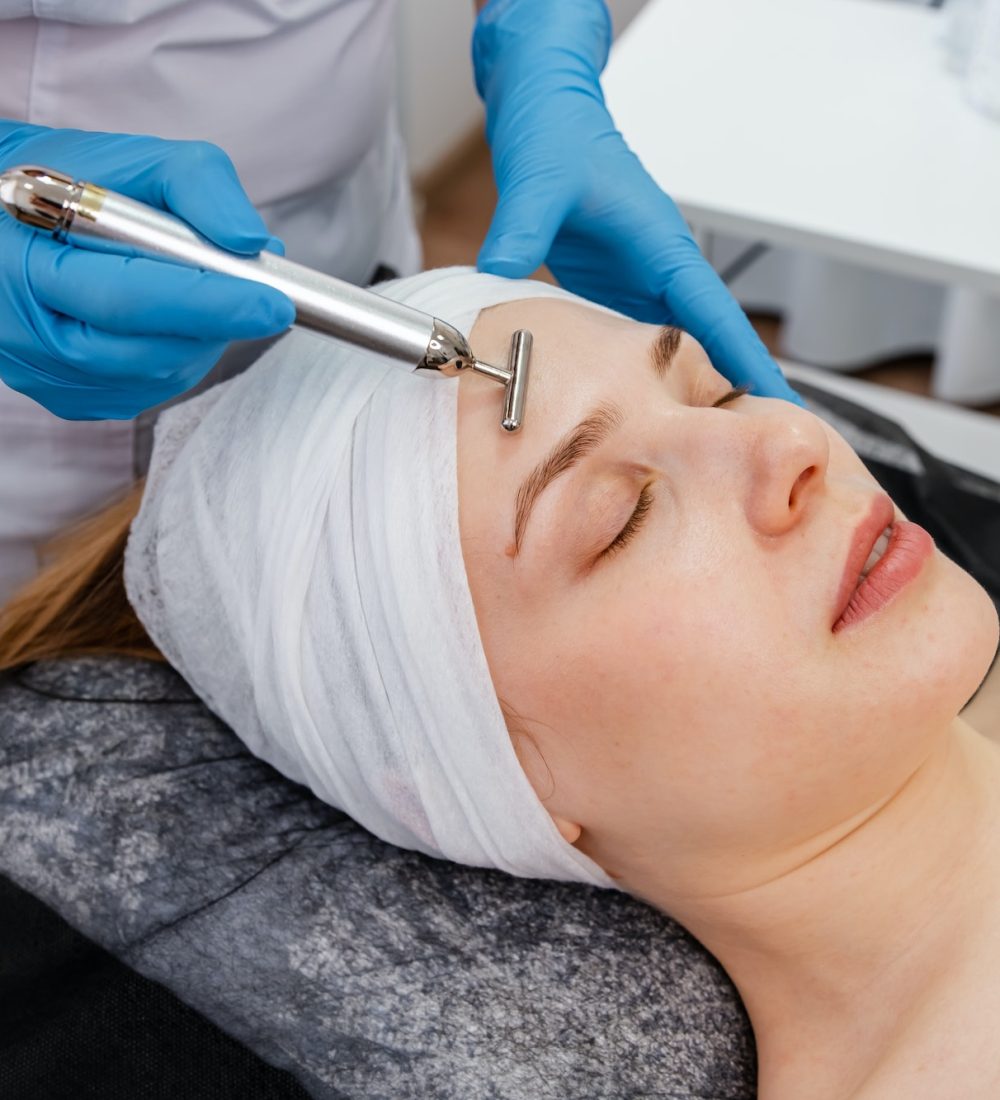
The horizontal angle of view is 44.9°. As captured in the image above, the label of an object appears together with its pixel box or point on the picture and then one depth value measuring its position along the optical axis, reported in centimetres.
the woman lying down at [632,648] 89
